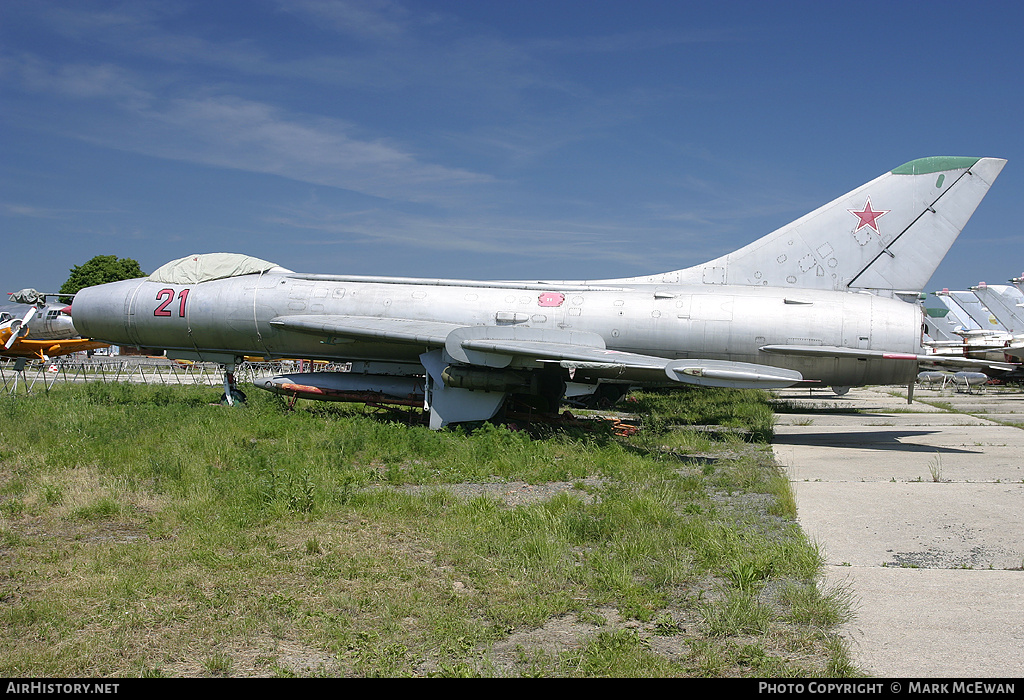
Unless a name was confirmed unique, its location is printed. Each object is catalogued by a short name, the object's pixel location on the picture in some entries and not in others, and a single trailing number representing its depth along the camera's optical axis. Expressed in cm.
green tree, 6138
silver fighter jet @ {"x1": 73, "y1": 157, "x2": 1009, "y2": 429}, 1225
